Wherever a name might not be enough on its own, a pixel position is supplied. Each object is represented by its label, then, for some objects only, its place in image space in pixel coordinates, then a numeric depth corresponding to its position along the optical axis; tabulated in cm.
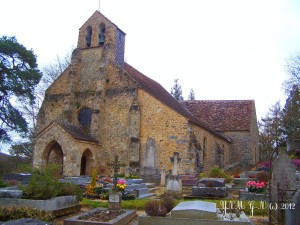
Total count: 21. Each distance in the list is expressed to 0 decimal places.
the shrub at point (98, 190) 1430
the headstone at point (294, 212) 751
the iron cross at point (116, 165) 1157
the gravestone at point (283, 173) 1037
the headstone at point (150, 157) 2110
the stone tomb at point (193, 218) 766
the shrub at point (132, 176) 1931
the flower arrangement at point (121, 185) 1311
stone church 2317
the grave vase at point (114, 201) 1006
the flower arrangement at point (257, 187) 1328
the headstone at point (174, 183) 1501
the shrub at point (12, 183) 1399
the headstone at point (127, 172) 2073
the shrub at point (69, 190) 1073
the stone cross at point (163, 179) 1935
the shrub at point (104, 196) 1379
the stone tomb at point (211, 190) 1352
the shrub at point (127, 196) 1336
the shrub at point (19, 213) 821
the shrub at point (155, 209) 835
